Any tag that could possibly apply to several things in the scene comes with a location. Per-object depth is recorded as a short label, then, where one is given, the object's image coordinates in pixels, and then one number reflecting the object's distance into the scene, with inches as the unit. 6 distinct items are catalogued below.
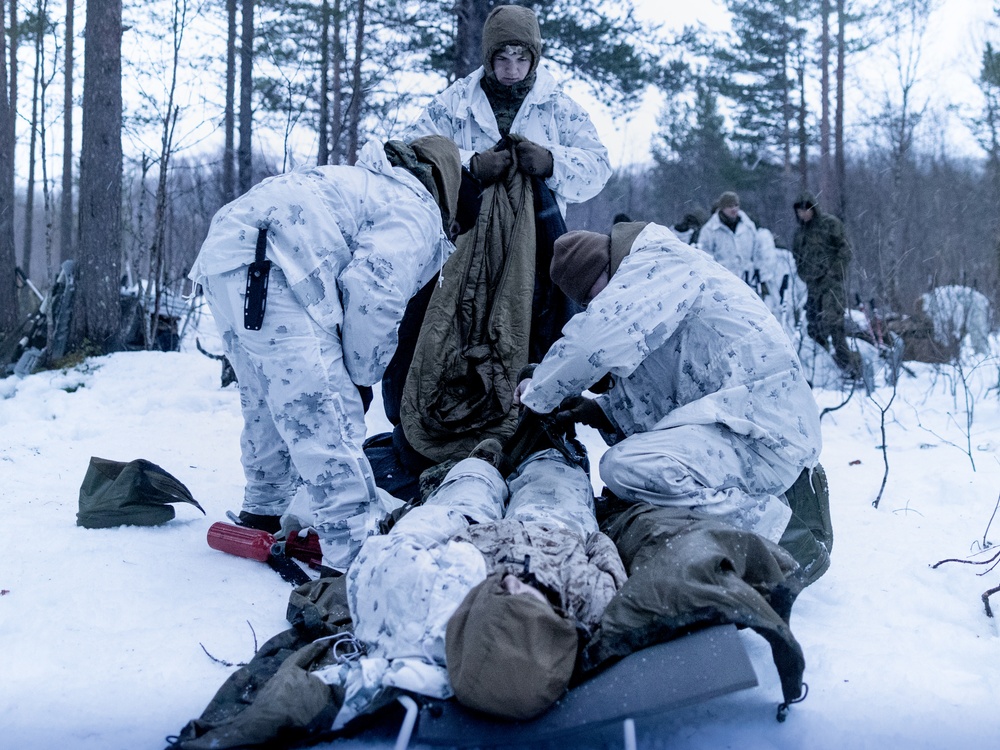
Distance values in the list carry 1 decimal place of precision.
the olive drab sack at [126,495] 113.7
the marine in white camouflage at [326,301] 101.5
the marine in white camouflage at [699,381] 96.2
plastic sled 59.7
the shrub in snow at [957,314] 233.6
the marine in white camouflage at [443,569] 65.2
